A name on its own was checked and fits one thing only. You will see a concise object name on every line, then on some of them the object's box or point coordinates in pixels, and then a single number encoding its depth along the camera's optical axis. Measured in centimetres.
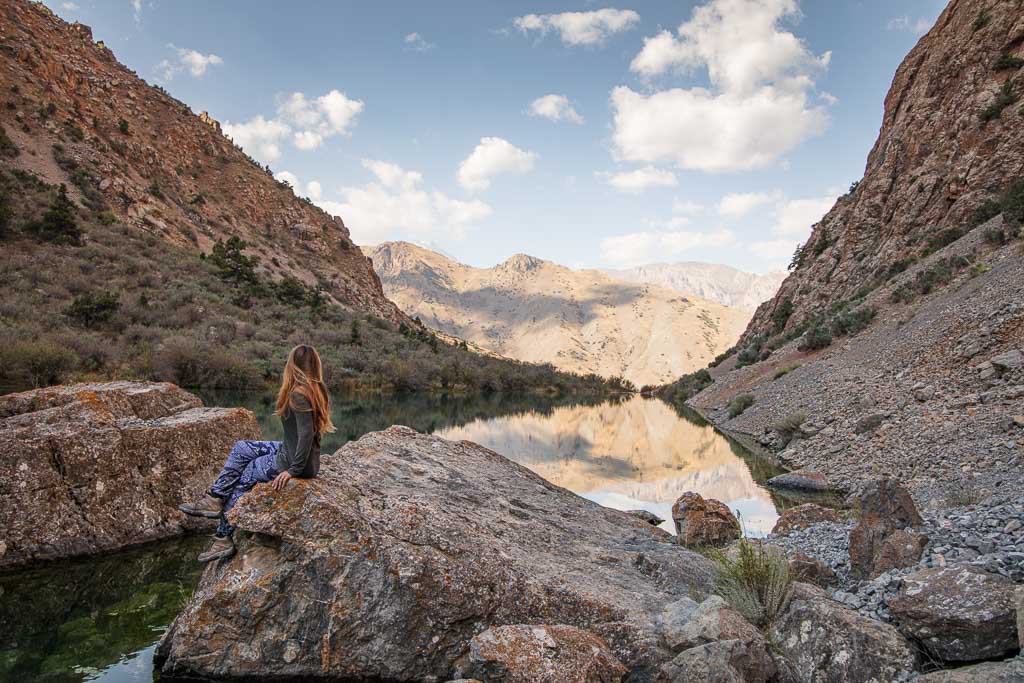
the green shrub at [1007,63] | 2907
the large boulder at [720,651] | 404
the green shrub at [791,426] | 1811
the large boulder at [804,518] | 902
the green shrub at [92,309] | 2566
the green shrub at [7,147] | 3913
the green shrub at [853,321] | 2477
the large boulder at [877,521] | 588
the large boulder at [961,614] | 403
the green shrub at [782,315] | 4331
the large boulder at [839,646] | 415
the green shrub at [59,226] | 3247
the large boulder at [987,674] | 346
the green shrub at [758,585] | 523
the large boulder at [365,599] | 459
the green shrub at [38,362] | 1895
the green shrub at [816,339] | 2702
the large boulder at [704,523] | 926
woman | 507
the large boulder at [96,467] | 737
